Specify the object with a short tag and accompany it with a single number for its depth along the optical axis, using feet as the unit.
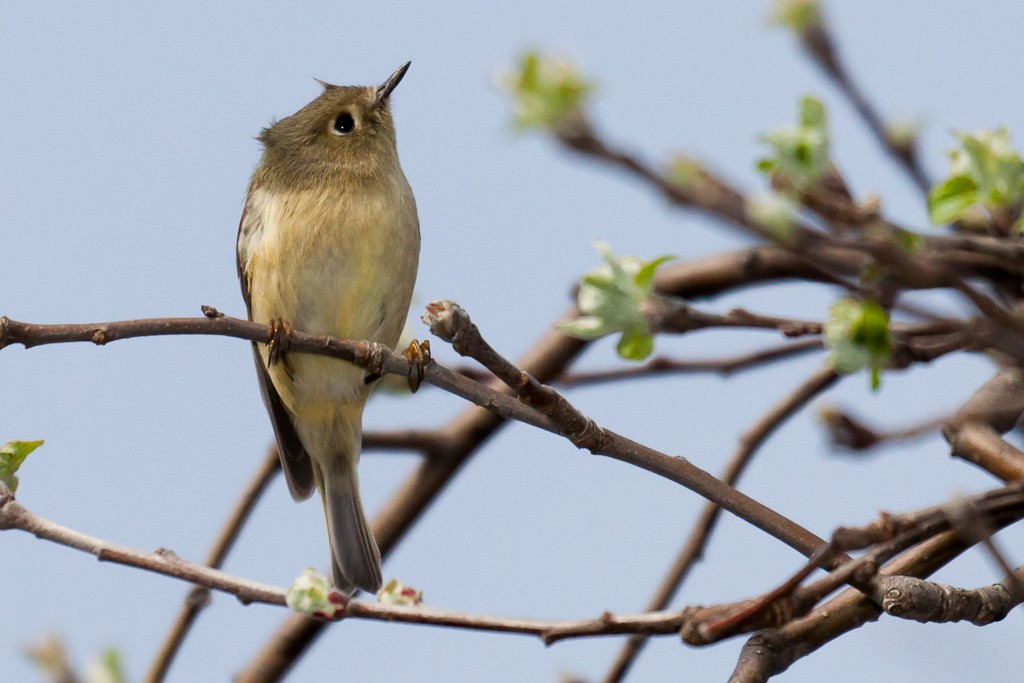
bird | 12.24
